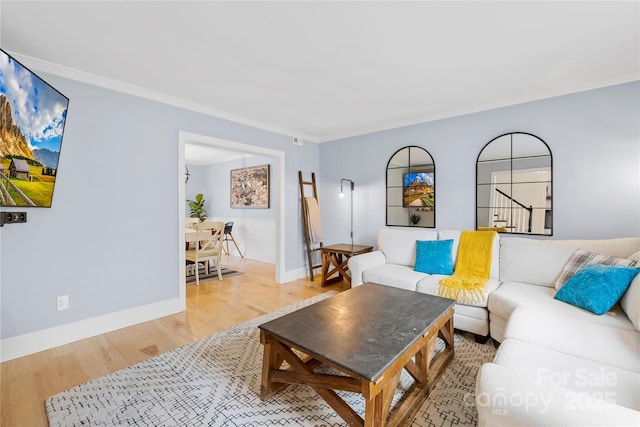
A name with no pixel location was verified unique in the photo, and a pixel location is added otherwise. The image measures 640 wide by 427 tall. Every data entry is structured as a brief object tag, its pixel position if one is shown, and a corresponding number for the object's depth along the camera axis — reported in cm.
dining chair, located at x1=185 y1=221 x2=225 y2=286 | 417
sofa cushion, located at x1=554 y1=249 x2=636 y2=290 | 214
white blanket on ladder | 448
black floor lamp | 427
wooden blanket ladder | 443
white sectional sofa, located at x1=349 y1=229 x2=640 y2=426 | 85
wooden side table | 392
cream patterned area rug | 155
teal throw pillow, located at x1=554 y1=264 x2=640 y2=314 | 184
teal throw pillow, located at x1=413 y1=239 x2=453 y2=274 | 296
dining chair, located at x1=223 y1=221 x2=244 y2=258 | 585
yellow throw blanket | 243
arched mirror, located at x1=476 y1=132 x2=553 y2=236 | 291
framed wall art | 578
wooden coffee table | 129
